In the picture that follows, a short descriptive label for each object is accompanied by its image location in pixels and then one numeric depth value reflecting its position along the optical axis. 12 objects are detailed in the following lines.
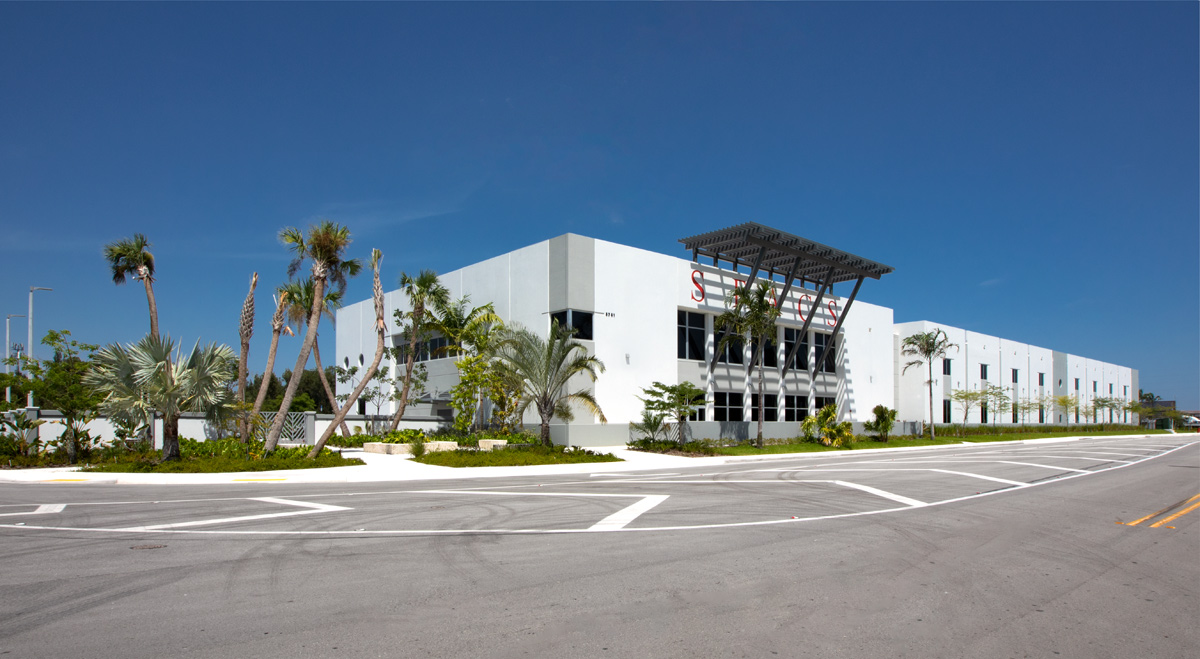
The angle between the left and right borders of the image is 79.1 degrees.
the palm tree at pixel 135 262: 26.23
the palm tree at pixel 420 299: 29.14
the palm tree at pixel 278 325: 27.67
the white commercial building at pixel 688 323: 30.97
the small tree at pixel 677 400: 29.91
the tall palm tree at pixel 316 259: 22.67
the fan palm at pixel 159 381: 18.55
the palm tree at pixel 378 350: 23.01
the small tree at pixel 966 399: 58.69
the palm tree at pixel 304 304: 26.95
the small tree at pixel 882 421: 43.38
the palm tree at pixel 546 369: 27.44
